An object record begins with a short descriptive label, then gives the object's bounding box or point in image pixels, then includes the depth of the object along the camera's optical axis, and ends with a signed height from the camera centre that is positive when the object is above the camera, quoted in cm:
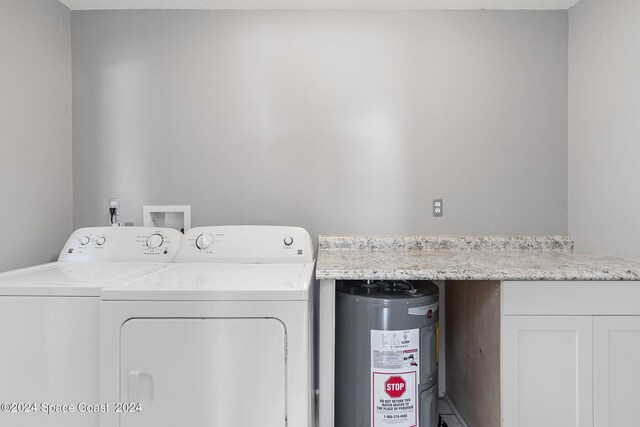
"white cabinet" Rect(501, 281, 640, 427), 134 -53
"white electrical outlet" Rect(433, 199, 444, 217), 208 +2
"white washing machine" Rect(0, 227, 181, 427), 124 -48
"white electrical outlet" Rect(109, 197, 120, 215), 205 +5
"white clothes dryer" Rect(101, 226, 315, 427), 117 -47
